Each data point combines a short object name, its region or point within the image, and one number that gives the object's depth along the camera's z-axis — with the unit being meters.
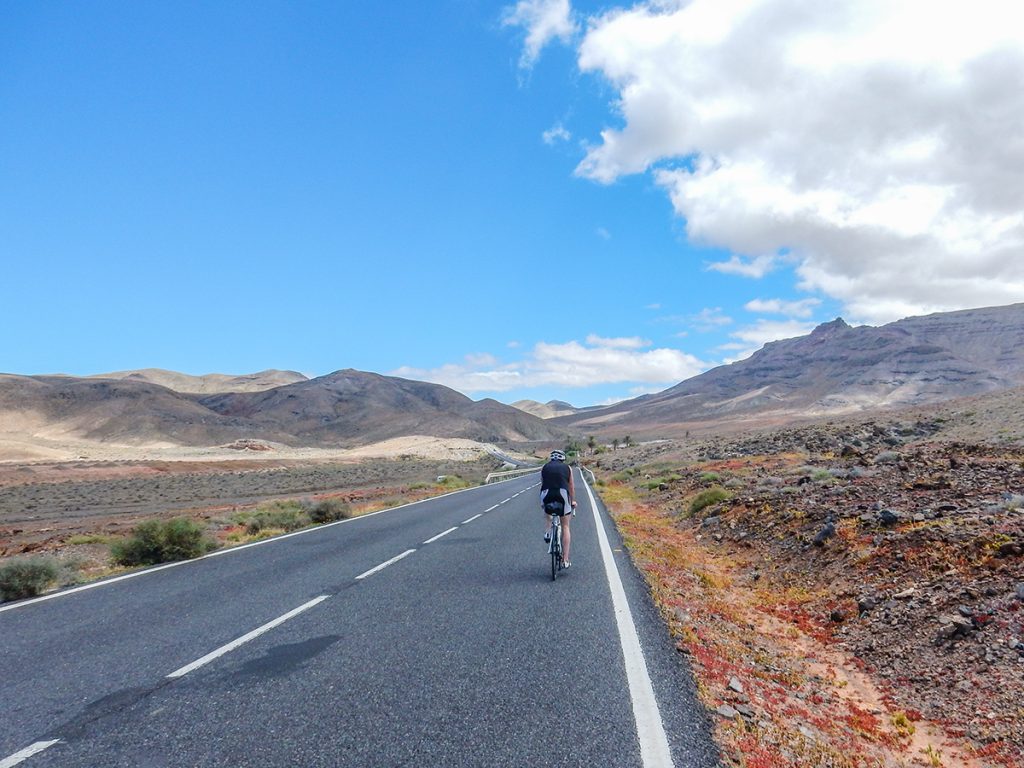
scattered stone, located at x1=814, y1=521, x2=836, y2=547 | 11.23
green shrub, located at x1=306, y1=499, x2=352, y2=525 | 20.70
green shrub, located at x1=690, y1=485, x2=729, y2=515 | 19.26
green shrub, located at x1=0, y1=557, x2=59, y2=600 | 9.58
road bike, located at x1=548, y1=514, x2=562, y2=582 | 9.46
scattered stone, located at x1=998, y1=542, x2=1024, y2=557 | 7.65
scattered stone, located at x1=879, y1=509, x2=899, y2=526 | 10.62
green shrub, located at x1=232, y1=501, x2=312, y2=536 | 19.55
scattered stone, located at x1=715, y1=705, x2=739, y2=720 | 4.72
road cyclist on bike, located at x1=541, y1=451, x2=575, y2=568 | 9.85
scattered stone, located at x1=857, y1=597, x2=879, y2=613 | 8.02
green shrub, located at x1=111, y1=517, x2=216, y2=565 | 13.03
